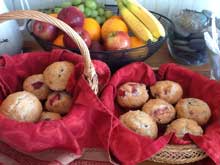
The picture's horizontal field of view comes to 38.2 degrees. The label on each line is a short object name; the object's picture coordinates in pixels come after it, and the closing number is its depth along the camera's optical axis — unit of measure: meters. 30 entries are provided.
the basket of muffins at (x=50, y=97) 0.49
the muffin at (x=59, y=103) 0.57
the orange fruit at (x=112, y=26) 0.73
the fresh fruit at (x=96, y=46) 0.68
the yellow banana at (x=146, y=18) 0.71
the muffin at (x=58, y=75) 0.58
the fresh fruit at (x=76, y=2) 0.80
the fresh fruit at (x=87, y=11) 0.79
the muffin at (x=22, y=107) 0.52
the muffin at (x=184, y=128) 0.53
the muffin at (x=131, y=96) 0.60
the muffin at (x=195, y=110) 0.57
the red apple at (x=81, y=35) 0.67
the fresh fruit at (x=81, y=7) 0.78
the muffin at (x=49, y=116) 0.54
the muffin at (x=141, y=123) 0.53
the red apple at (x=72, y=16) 0.70
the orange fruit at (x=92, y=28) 0.73
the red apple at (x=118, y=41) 0.67
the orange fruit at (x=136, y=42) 0.71
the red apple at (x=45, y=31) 0.72
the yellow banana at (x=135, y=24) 0.71
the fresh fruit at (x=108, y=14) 0.81
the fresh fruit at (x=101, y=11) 0.81
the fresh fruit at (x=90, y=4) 0.79
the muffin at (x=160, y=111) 0.57
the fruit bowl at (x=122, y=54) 0.67
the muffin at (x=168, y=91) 0.61
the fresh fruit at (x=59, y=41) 0.71
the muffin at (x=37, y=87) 0.61
